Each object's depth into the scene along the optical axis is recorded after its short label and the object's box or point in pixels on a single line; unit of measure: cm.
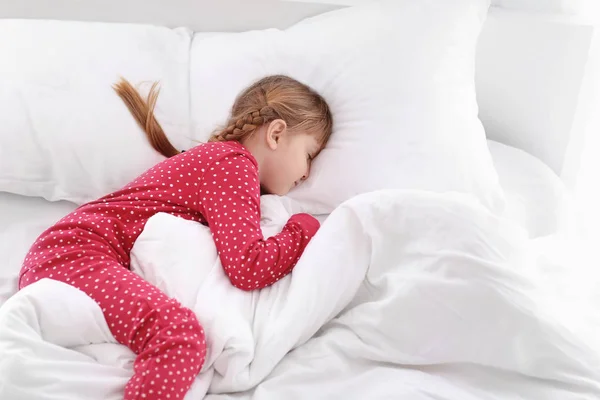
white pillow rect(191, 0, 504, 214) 121
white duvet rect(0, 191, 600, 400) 85
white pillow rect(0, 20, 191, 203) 125
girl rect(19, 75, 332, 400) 88
